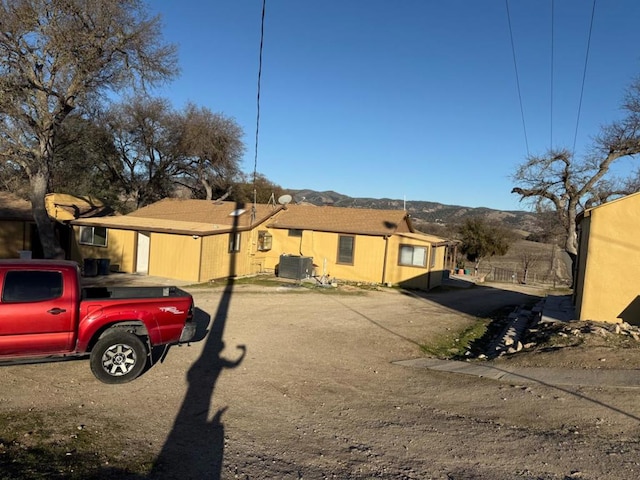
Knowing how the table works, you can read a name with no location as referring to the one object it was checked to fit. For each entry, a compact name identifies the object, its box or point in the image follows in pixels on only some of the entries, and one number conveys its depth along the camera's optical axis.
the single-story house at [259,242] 21.28
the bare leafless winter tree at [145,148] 39.59
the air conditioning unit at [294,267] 23.48
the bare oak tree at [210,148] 40.69
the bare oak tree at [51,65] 19.98
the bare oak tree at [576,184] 23.38
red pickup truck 6.58
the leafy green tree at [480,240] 46.31
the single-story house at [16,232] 23.69
